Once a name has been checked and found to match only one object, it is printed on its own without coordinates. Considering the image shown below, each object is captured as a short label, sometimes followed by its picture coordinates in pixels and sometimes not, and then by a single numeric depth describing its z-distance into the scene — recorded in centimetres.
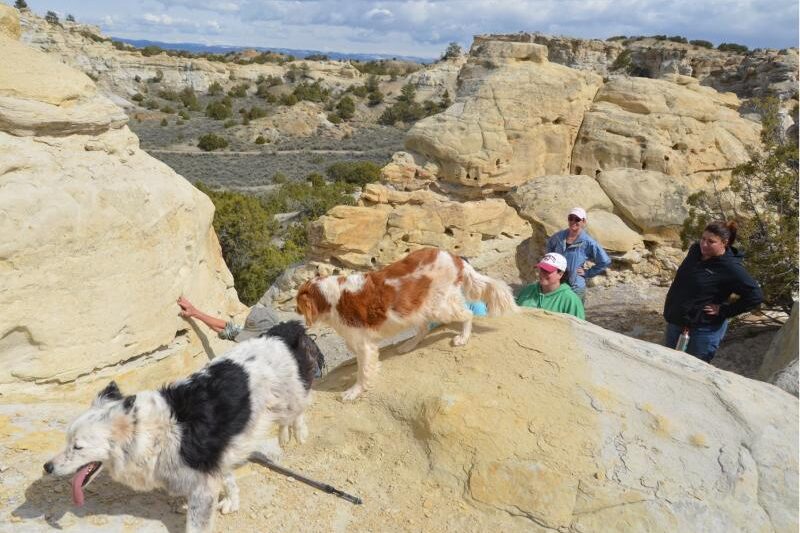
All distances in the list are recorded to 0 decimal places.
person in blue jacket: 702
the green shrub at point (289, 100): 5238
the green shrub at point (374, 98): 5654
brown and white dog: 464
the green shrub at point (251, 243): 1591
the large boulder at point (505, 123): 1447
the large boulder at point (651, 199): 1397
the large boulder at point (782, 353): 493
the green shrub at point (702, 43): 5682
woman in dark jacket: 569
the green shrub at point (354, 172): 3111
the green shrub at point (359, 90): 5881
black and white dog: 303
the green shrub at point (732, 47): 5322
